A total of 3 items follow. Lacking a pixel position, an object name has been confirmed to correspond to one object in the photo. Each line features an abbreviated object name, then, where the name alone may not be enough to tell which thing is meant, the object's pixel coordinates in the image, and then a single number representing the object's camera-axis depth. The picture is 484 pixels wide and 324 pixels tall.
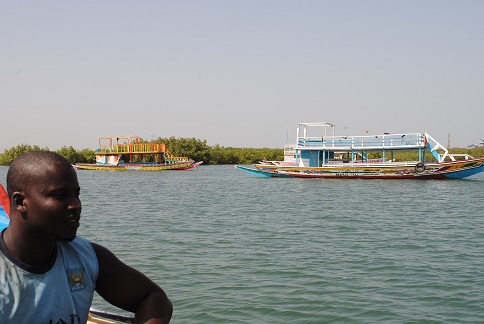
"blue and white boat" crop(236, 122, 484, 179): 37.84
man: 1.78
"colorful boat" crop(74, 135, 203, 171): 62.91
